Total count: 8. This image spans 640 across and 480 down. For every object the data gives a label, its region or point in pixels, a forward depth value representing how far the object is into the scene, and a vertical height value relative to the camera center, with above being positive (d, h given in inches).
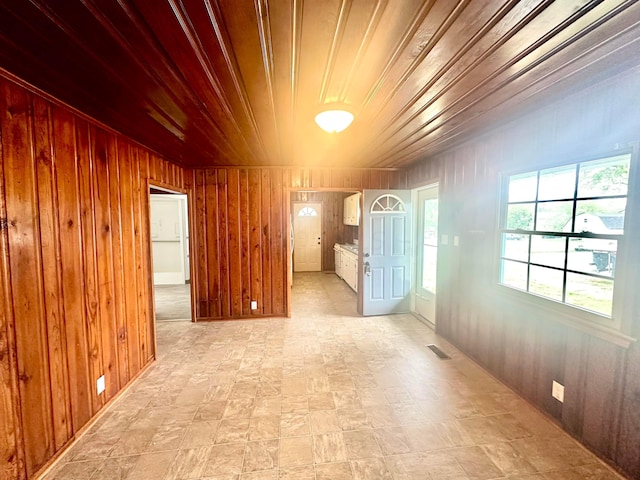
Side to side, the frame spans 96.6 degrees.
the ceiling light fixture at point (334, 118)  82.7 +30.9
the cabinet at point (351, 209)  257.7 +12.9
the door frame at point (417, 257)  178.2 -21.8
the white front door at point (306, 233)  332.5 -12.3
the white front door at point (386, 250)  175.9 -17.2
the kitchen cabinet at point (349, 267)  238.5 -39.8
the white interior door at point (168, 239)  269.6 -16.3
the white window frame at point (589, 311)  67.6 -23.8
